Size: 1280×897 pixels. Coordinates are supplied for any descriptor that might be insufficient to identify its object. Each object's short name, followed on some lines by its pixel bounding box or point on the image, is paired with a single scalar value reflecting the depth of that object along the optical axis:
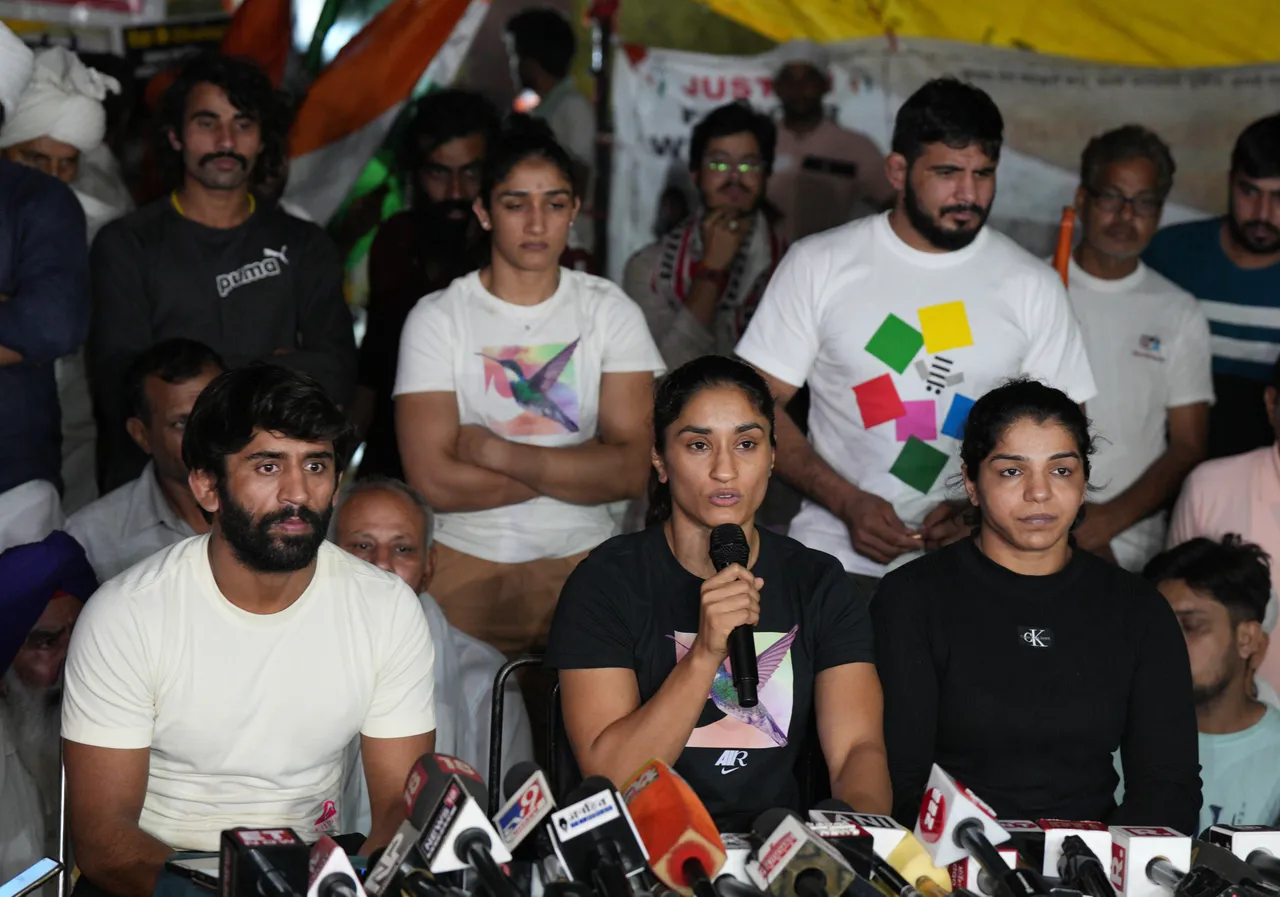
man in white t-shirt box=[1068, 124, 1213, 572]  5.04
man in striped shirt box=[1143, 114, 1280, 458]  5.11
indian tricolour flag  5.92
